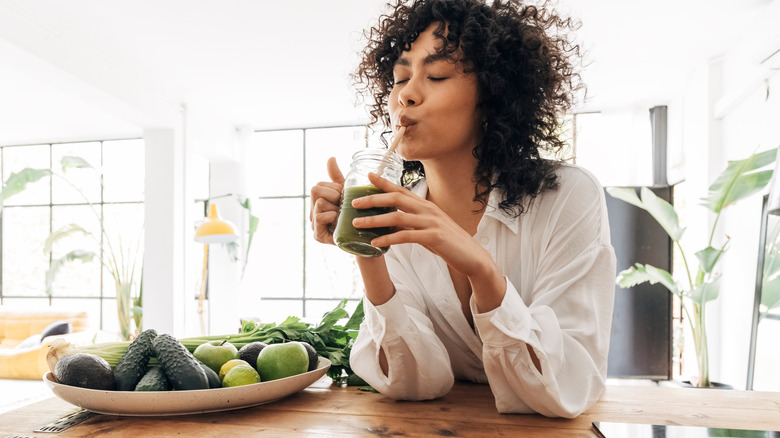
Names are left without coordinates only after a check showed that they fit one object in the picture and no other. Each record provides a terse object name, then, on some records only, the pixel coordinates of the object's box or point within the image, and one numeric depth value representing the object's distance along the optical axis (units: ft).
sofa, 20.44
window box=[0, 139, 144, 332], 29.89
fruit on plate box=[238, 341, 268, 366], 3.57
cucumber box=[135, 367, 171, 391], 3.00
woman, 3.01
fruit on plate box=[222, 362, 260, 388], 3.23
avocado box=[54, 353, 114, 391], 2.98
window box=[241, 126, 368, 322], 28.19
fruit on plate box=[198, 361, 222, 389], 3.18
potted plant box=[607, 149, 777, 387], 12.23
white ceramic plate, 2.92
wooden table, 2.83
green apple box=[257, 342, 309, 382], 3.42
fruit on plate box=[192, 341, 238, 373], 3.44
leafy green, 4.10
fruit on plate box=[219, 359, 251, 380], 3.36
